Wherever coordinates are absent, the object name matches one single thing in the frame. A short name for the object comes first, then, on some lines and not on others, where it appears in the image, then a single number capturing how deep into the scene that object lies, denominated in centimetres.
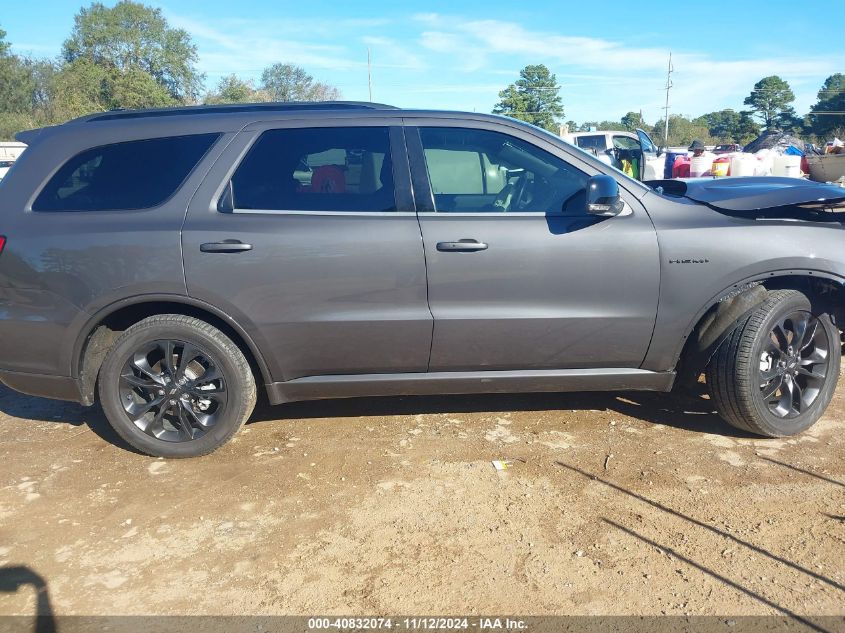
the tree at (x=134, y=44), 6525
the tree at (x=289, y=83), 7656
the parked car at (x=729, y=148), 3082
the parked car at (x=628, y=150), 1512
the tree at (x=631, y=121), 9572
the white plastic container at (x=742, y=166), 1488
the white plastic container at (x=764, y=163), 1569
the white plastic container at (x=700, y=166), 1511
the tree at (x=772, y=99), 8350
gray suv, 329
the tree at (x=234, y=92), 6081
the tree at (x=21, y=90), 5794
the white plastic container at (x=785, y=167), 1705
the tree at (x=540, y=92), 8000
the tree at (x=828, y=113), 7088
